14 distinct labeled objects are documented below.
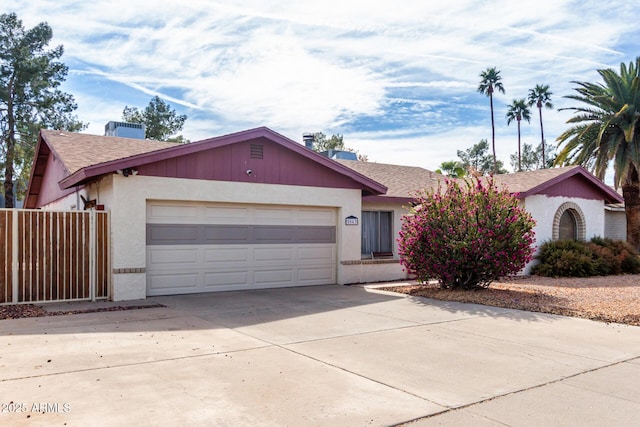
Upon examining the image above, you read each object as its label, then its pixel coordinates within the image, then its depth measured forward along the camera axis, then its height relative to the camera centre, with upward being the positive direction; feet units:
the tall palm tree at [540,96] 168.76 +41.92
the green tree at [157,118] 143.74 +31.13
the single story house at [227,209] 37.60 +1.75
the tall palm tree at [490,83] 159.02 +43.63
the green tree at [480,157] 197.77 +26.86
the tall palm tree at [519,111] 167.53 +37.21
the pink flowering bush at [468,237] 39.40 -0.72
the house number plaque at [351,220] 47.85 +0.87
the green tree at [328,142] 168.25 +28.35
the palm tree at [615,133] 68.53 +12.47
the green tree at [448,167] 115.55 +13.62
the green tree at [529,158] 201.52 +26.77
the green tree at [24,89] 95.66 +26.76
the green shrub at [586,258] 54.29 -3.37
